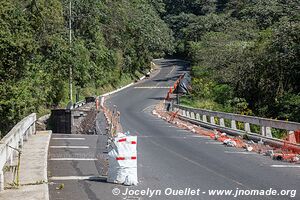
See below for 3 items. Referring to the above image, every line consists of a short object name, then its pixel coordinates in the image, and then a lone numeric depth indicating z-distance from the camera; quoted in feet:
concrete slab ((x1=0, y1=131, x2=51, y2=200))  30.48
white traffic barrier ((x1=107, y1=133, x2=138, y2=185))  34.30
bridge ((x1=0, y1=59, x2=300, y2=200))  34.12
